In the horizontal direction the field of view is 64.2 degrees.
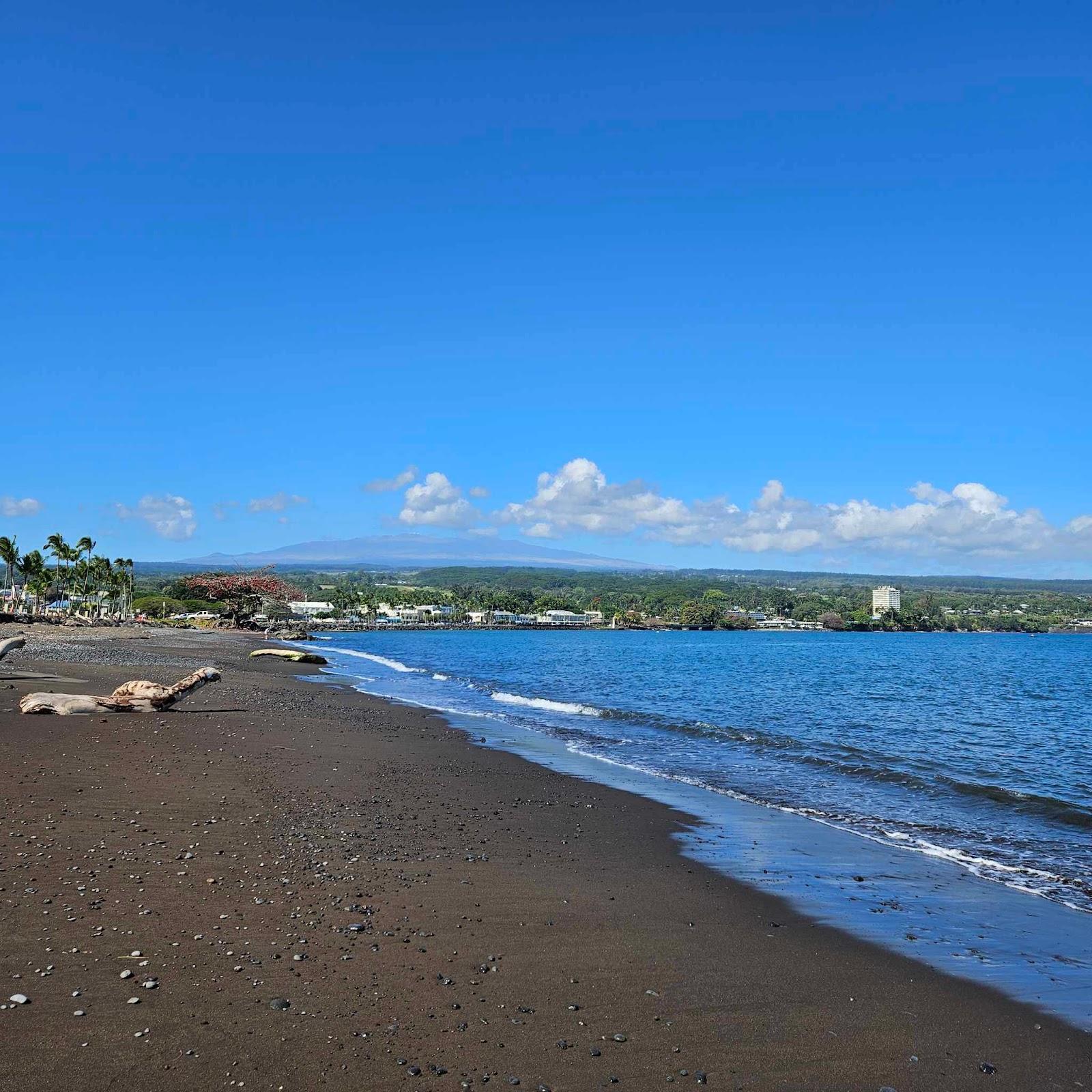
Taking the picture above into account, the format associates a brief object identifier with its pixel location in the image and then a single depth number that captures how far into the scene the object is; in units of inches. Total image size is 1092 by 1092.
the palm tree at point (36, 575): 4355.3
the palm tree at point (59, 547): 4555.1
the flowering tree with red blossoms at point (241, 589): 4751.5
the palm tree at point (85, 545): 4655.5
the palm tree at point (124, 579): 5042.8
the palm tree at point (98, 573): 5018.7
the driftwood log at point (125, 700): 784.9
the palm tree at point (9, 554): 4097.0
